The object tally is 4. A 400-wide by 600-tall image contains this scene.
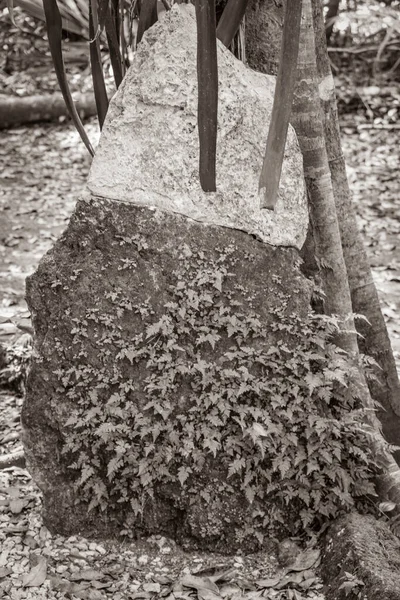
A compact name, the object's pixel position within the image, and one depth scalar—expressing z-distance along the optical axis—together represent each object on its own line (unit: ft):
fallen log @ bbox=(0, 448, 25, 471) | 12.84
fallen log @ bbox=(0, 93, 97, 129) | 30.60
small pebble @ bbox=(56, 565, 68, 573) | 10.24
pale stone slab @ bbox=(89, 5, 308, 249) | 9.88
